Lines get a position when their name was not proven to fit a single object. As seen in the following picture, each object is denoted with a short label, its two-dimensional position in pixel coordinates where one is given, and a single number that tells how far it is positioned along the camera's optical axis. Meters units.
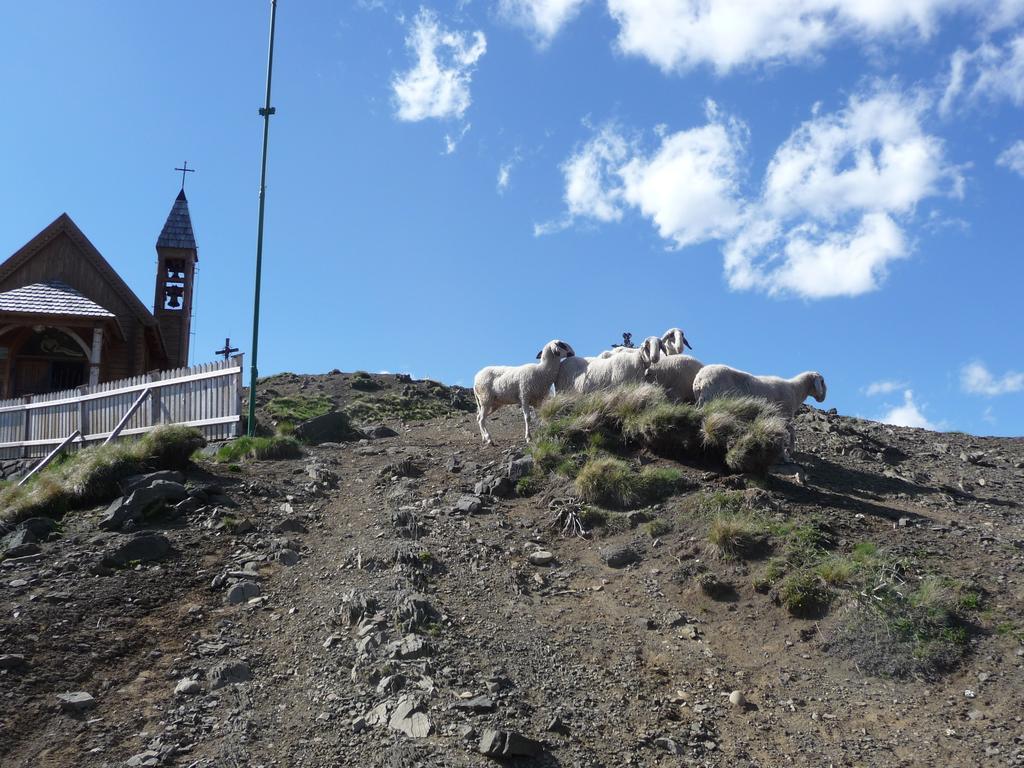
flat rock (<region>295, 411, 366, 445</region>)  18.75
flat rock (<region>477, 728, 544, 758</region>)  6.29
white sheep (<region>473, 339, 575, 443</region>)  16.48
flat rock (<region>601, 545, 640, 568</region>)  9.98
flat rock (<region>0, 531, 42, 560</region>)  10.59
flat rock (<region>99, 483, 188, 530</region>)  11.57
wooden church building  25.19
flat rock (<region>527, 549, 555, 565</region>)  10.21
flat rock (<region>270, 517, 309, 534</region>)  11.58
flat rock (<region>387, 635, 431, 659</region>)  7.79
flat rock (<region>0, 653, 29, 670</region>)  7.68
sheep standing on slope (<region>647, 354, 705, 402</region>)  15.16
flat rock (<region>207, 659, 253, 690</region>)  7.55
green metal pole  17.75
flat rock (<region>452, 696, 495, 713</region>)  6.92
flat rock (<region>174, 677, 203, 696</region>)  7.41
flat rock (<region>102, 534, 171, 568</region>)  10.20
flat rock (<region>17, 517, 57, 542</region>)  11.28
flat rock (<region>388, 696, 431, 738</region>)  6.59
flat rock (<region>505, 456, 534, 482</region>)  12.93
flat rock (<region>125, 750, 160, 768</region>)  6.33
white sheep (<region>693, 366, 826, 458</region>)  14.40
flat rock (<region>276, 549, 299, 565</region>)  10.45
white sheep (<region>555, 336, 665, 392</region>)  15.38
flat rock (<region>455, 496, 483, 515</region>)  11.77
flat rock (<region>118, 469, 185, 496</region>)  12.51
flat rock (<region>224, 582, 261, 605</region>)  9.39
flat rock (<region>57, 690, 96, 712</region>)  7.17
